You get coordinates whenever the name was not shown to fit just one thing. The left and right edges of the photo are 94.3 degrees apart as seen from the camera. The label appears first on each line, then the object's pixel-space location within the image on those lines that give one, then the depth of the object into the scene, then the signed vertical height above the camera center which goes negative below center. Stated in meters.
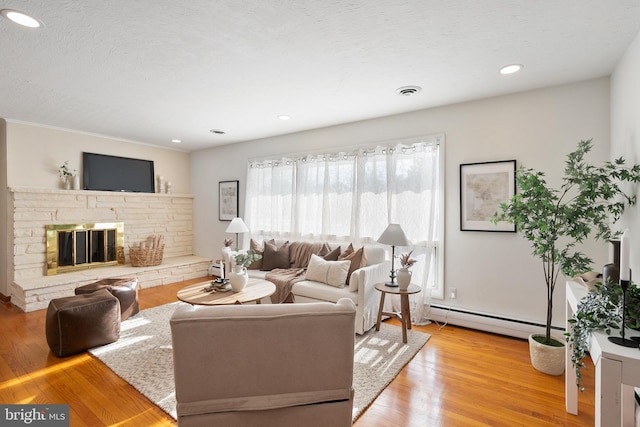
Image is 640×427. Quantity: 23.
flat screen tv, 4.71 +0.67
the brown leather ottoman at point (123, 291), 3.32 -0.88
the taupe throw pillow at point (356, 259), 3.51 -0.54
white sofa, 3.12 -0.84
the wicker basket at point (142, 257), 4.96 -0.74
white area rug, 2.16 -1.29
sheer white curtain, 3.54 +0.23
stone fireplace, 4.01 -0.41
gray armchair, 1.17 -0.61
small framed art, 5.53 +0.25
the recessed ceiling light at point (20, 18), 1.76 +1.19
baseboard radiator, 2.95 -1.14
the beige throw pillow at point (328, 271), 3.39 -0.67
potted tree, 2.14 +0.00
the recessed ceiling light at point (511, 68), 2.46 +1.23
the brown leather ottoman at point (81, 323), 2.65 -1.02
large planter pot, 2.38 -1.16
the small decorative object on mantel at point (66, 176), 4.43 +0.56
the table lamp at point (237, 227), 4.27 -0.20
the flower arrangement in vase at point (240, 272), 3.07 -0.62
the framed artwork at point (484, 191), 3.09 +0.25
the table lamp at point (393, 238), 3.13 -0.25
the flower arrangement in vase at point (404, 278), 3.03 -0.65
